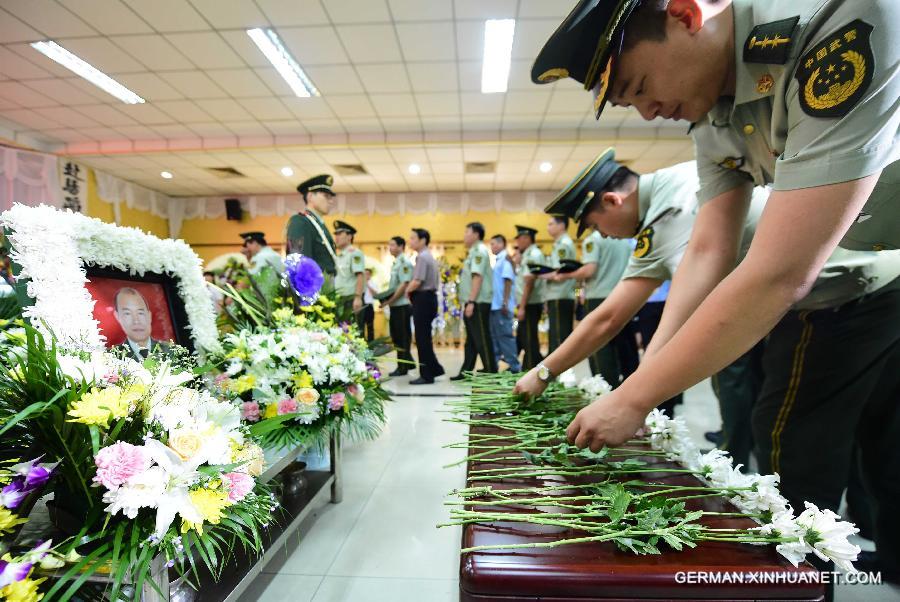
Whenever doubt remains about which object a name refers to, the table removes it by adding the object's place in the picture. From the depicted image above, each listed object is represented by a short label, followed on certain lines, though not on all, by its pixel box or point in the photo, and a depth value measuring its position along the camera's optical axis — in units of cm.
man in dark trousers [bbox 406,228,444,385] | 452
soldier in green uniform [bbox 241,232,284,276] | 507
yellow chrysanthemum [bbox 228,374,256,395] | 134
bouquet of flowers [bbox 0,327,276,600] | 59
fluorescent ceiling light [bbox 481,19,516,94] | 368
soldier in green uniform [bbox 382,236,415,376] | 488
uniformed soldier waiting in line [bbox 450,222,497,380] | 447
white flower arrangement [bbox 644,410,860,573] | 51
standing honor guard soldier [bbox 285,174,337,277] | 271
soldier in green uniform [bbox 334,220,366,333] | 495
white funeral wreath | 90
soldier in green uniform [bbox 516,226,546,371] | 430
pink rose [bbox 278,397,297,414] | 133
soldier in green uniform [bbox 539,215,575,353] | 395
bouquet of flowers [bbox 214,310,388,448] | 134
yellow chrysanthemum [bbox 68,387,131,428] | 60
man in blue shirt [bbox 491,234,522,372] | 480
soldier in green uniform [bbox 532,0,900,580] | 56
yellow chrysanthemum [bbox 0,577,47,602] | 49
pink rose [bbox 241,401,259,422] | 133
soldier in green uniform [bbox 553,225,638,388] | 330
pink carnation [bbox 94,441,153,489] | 59
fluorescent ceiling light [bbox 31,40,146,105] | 395
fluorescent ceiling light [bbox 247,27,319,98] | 380
